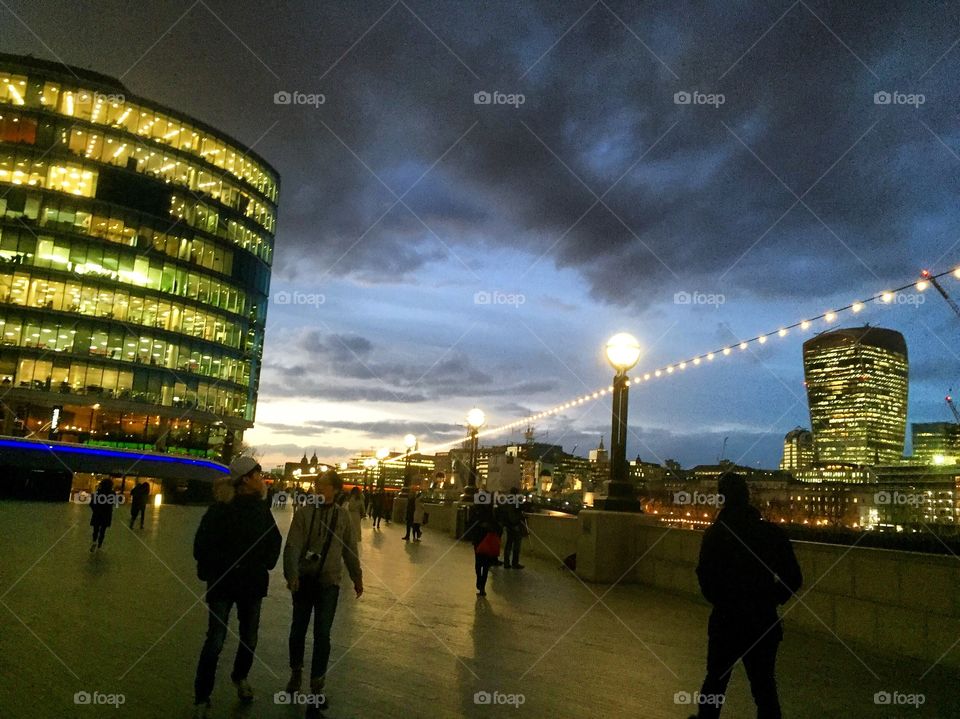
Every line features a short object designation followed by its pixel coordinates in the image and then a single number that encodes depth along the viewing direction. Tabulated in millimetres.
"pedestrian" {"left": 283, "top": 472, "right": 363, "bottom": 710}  5512
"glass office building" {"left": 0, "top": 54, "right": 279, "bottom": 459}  56469
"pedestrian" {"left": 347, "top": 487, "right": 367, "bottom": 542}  16573
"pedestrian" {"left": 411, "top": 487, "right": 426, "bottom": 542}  24606
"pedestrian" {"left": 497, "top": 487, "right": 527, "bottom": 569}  16781
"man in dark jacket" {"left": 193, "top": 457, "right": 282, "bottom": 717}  5188
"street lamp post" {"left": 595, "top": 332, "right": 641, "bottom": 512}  13938
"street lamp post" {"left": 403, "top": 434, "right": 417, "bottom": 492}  35131
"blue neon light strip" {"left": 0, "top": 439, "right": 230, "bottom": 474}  47469
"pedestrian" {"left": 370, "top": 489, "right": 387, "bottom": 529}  31289
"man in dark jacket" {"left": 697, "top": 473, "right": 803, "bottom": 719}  4473
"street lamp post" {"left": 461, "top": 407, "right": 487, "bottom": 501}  24719
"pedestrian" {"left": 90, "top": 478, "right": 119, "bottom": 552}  14547
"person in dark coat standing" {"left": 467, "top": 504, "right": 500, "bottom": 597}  11758
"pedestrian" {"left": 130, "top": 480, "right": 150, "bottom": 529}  22106
